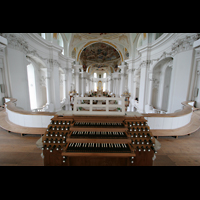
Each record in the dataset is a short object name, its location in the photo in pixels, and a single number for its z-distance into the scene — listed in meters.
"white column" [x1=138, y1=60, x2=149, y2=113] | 7.47
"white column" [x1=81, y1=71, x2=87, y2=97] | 17.22
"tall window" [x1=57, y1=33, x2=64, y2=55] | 8.79
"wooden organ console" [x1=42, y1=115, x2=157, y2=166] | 1.75
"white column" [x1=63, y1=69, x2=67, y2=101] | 10.17
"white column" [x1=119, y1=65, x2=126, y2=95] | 13.39
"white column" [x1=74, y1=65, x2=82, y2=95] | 13.56
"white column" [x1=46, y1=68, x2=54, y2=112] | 7.39
